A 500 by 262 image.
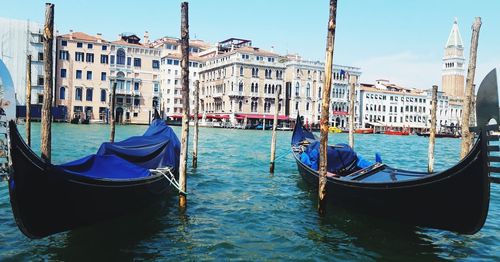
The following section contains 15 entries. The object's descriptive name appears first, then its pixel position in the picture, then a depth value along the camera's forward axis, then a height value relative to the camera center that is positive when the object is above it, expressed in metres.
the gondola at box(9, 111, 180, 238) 4.19 -0.91
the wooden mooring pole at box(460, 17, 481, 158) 7.83 +0.64
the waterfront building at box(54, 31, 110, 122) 38.78 +3.13
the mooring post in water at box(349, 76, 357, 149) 12.60 +0.01
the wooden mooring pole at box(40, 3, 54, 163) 6.35 +0.36
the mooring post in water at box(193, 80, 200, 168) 12.36 -0.64
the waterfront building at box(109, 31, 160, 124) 41.34 +3.27
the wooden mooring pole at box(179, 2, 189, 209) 6.84 +0.44
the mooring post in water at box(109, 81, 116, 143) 12.29 -0.18
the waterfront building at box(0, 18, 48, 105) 34.78 +4.74
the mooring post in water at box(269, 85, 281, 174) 11.55 -0.98
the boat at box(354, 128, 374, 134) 47.53 -1.32
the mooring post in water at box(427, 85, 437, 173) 10.20 -0.52
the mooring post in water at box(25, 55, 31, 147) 12.27 +0.04
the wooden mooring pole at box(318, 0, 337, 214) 6.29 +0.16
